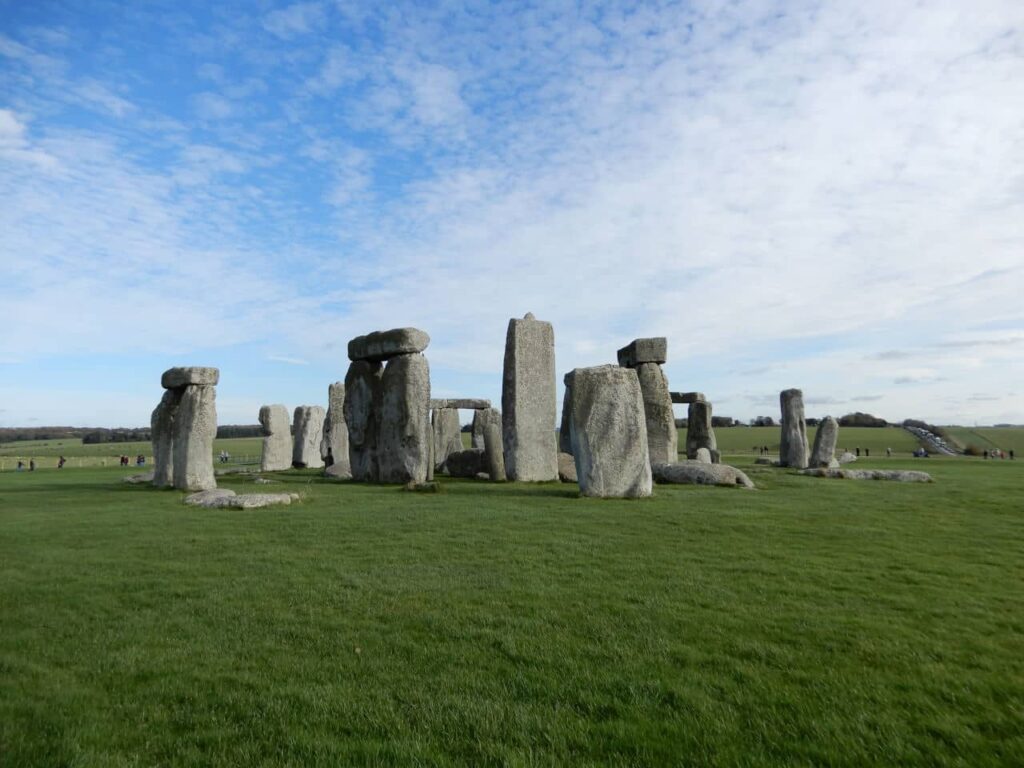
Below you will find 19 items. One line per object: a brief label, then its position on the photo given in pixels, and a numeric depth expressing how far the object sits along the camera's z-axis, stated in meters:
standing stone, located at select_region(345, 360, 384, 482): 17.81
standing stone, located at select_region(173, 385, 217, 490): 14.38
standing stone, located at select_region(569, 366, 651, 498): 11.66
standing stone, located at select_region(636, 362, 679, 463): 18.14
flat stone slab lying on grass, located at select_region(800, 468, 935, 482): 16.14
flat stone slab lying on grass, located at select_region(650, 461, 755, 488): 14.36
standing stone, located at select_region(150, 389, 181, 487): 15.73
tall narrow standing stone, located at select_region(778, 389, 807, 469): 23.42
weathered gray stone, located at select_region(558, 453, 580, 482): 16.69
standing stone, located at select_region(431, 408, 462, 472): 25.28
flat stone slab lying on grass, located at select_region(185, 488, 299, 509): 11.44
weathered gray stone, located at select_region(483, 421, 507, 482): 18.11
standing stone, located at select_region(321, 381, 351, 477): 23.64
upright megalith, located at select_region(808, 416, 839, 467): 23.17
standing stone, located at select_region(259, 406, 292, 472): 24.42
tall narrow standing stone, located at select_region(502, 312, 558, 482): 15.95
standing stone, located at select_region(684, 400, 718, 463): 24.88
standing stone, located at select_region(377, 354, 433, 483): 16.16
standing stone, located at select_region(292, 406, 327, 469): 25.95
